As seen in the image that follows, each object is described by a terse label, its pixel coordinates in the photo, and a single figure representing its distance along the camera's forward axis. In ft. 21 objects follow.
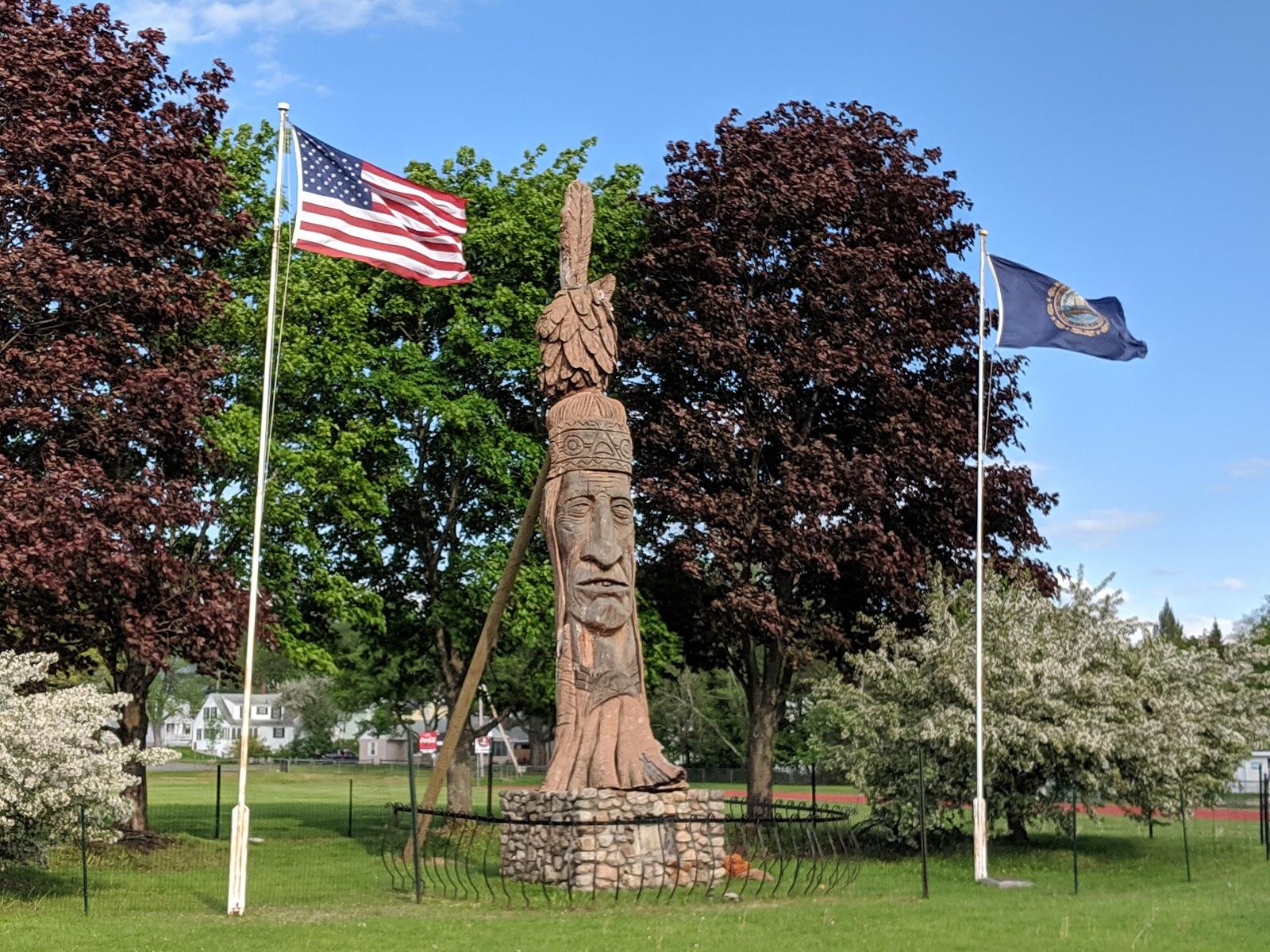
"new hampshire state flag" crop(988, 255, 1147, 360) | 72.02
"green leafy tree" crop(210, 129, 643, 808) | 84.99
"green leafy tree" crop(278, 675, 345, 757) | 273.33
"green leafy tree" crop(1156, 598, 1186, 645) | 331.98
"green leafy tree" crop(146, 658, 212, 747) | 265.13
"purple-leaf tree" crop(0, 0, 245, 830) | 68.13
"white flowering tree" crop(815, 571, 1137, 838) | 78.59
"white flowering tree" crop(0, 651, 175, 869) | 55.62
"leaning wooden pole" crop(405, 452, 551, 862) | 67.67
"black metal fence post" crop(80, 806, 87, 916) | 53.47
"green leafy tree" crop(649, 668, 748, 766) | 187.62
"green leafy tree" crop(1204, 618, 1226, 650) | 286.56
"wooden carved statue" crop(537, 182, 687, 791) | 62.80
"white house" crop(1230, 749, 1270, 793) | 175.63
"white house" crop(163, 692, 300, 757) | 315.37
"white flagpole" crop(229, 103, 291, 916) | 52.19
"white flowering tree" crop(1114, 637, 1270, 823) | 80.02
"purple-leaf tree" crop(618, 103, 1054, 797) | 87.40
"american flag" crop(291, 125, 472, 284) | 55.93
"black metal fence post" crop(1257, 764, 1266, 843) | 88.79
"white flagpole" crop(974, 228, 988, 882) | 68.90
